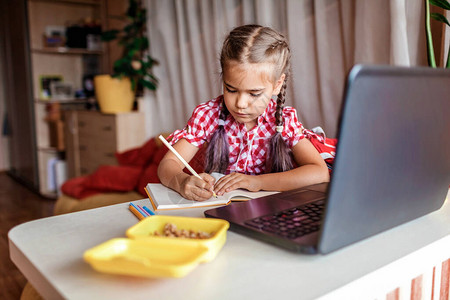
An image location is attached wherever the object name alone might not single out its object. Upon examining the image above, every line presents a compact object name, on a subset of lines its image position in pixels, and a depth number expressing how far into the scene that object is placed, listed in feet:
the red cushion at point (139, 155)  8.48
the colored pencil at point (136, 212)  2.50
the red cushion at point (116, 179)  8.02
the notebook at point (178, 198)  2.78
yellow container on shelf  9.67
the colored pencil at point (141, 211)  2.51
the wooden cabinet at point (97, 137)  9.91
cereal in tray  1.98
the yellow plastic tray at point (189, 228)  1.74
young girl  3.30
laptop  1.63
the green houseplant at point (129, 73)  9.52
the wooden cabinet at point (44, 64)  11.78
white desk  1.59
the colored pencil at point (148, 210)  2.51
